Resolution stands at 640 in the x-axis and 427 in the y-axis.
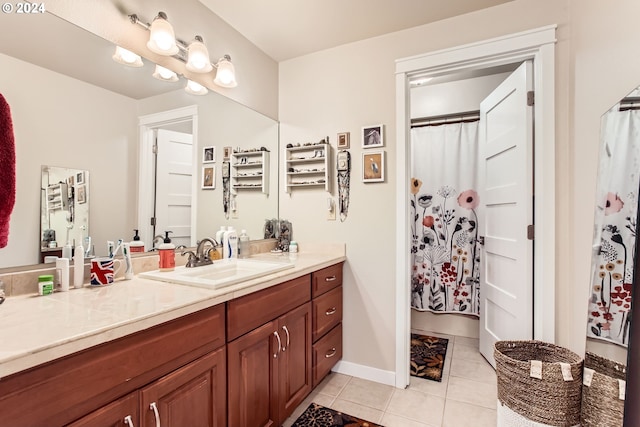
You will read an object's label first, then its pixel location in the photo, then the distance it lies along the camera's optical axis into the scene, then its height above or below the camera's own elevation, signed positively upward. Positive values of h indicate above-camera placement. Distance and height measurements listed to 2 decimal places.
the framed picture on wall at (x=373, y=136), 2.22 +0.57
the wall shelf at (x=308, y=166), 2.37 +0.38
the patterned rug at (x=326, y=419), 1.74 -1.18
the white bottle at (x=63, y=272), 1.25 -0.24
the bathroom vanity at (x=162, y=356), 0.76 -0.46
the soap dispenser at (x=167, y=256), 1.66 -0.23
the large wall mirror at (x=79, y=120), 1.20 +0.42
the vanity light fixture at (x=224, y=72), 2.00 +0.92
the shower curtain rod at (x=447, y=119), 3.03 +0.98
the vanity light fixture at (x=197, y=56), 1.77 +0.91
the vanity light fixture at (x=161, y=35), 1.56 +0.90
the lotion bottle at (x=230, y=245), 2.07 -0.21
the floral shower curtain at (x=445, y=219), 3.02 -0.04
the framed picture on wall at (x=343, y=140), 2.34 +0.56
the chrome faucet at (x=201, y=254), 1.75 -0.25
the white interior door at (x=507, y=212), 1.95 +0.03
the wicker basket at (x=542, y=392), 1.41 -0.83
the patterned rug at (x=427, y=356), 2.34 -1.19
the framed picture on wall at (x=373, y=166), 2.21 +0.35
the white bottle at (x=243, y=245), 2.21 -0.22
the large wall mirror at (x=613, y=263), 1.09 -0.18
